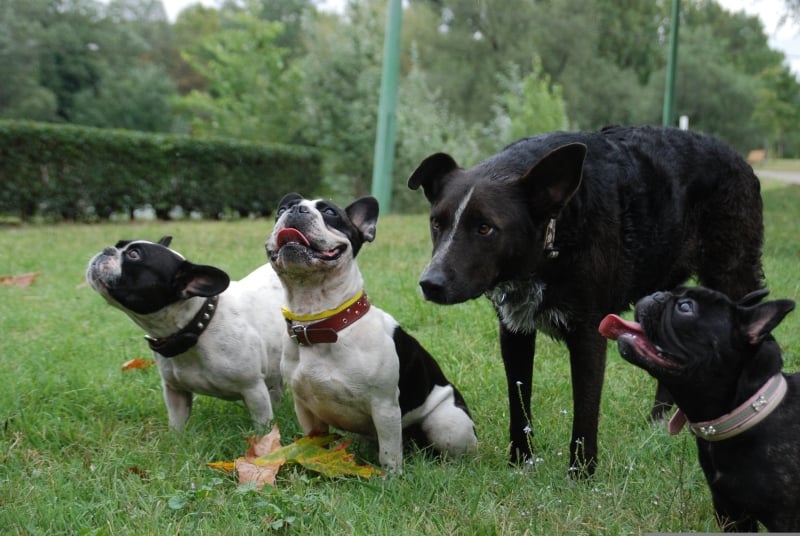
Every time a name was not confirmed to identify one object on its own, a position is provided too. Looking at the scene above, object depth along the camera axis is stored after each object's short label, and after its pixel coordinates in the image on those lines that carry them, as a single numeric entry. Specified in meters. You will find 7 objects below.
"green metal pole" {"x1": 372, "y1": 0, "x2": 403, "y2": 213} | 14.58
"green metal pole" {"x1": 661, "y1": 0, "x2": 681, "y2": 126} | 20.48
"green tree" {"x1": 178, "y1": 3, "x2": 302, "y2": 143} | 32.66
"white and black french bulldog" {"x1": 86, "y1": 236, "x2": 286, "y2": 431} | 4.08
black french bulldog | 2.77
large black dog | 3.26
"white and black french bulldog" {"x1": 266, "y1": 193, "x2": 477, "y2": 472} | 3.66
